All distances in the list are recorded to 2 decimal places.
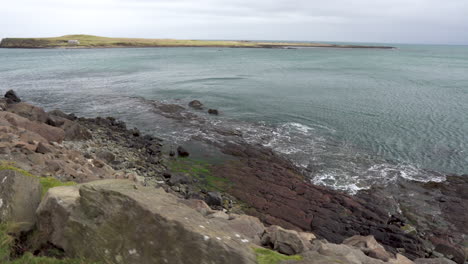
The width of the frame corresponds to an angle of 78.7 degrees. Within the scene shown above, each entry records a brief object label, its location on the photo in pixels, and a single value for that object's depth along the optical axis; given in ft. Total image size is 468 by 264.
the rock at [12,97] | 143.64
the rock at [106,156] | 78.10
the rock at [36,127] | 79.46
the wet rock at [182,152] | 92.82
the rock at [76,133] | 90.79
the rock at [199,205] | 45.62
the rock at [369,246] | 40.96
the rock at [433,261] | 44.45
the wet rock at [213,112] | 140.98
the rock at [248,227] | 38.16
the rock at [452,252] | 54.39
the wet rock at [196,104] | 151.12
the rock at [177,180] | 71.93
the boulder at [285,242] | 32.63
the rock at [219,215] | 43.42
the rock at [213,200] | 62.86
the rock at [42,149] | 59.10
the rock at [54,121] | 96.89
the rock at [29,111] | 97.71
